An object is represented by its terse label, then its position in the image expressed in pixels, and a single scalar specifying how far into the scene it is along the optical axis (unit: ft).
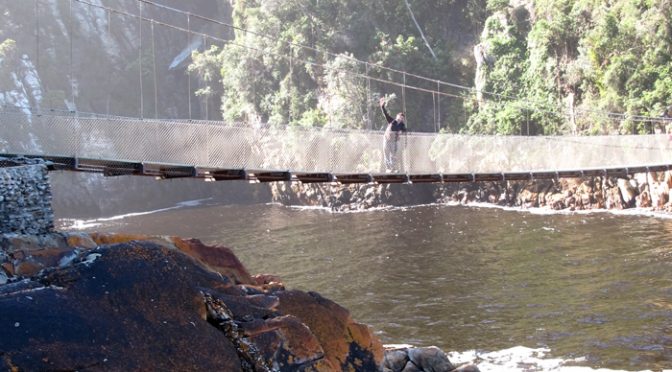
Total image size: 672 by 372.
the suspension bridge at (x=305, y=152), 40.68
